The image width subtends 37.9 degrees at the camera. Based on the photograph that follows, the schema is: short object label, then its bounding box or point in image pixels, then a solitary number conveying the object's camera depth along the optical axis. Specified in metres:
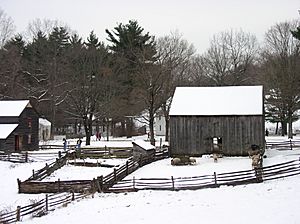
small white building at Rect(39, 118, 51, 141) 63.41
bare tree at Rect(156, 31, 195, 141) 55.16
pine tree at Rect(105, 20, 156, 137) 58.59
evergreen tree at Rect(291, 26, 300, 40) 33.84
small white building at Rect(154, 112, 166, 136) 76.25
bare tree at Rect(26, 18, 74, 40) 75.12
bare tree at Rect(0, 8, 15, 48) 69.89
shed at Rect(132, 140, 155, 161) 35.75
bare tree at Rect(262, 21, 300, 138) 53.53
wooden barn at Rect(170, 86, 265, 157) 36.25
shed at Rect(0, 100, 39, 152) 45.25
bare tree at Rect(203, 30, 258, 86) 69.31
